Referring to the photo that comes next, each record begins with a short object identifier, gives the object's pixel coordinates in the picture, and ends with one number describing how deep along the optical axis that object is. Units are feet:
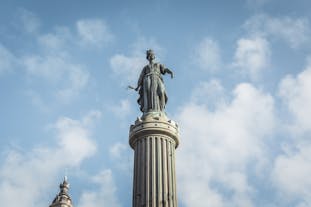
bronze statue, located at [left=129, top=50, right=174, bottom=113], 75.20
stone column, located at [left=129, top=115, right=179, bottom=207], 63.77
